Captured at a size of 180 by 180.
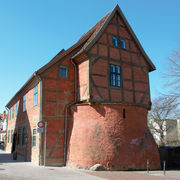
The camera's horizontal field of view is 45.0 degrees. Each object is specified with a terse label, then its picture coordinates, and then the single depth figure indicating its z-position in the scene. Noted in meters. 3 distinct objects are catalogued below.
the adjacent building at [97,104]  14.30
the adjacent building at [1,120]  57.05
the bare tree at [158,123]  35.12
